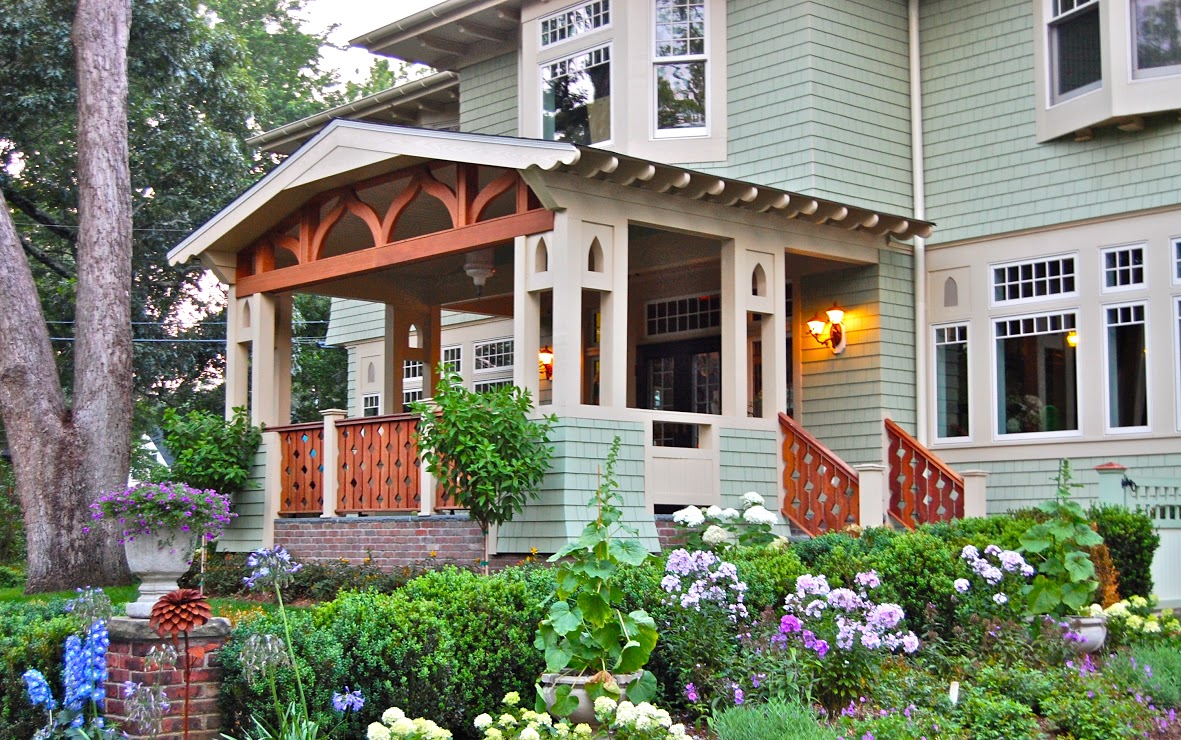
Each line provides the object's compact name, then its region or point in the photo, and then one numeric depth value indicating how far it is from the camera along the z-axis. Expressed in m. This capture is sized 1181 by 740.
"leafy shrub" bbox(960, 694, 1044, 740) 6.39
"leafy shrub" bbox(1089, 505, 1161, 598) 11.00
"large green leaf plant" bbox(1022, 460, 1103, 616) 8.55
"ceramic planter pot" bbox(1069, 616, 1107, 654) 8.59
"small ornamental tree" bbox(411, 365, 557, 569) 11.05
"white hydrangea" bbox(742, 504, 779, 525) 11.54
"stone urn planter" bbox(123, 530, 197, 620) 8.40
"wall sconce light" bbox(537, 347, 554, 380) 17.88
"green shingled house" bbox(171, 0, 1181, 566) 12.02
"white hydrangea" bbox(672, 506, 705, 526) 11.44
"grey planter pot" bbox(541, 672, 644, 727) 6.61
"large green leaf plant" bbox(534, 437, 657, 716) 6.83
